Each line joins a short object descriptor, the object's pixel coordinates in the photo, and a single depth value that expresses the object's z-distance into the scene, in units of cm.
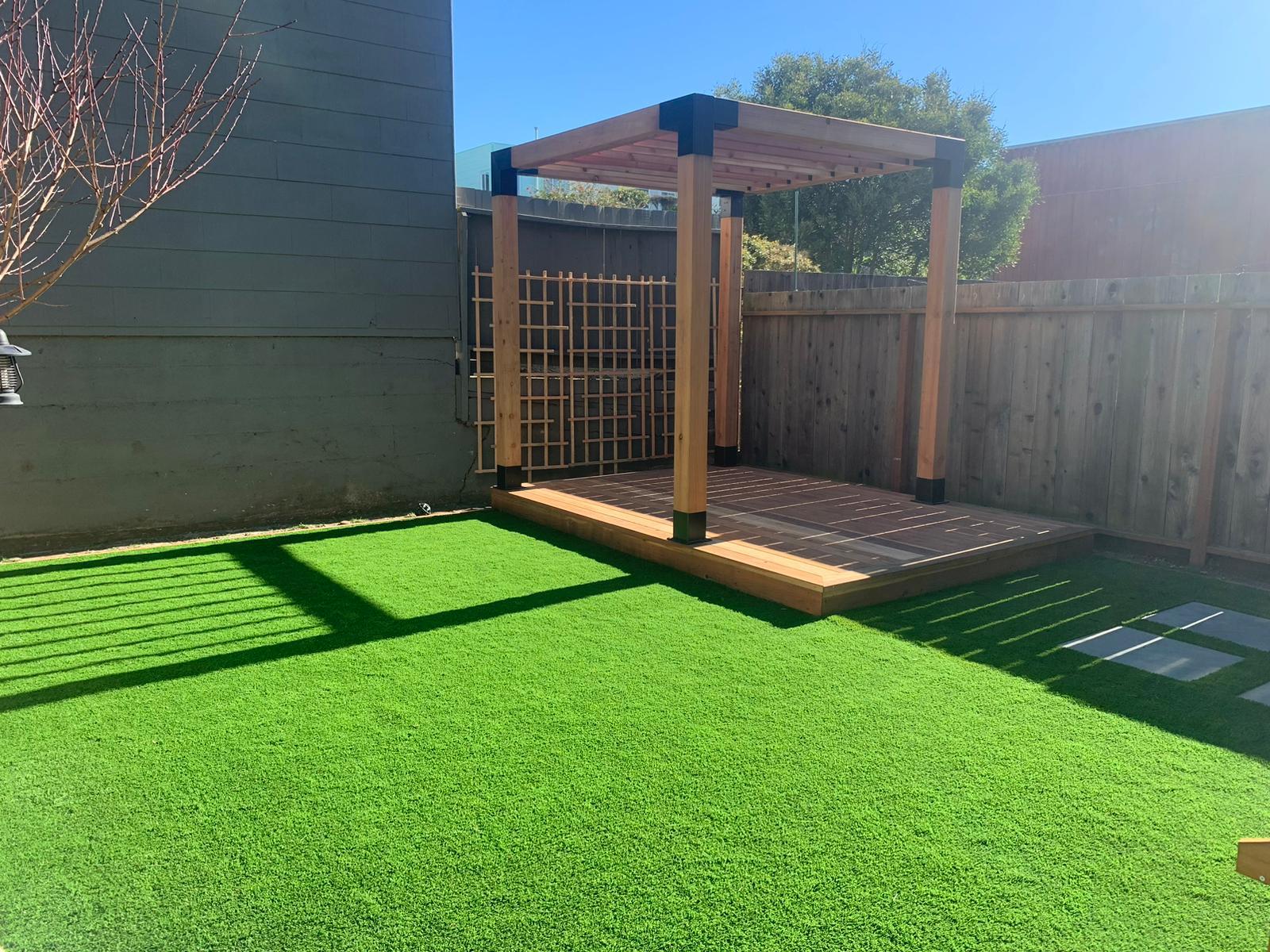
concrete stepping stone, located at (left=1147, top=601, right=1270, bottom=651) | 368
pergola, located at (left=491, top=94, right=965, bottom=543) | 451
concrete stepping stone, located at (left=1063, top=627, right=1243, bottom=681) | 335
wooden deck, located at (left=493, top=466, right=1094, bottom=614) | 424
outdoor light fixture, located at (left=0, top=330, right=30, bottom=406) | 208
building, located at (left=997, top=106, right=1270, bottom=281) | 1842
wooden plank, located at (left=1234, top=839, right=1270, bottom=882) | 118
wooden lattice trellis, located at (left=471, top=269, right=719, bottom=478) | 667
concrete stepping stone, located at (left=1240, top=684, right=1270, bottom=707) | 306
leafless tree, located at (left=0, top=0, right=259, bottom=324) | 481
